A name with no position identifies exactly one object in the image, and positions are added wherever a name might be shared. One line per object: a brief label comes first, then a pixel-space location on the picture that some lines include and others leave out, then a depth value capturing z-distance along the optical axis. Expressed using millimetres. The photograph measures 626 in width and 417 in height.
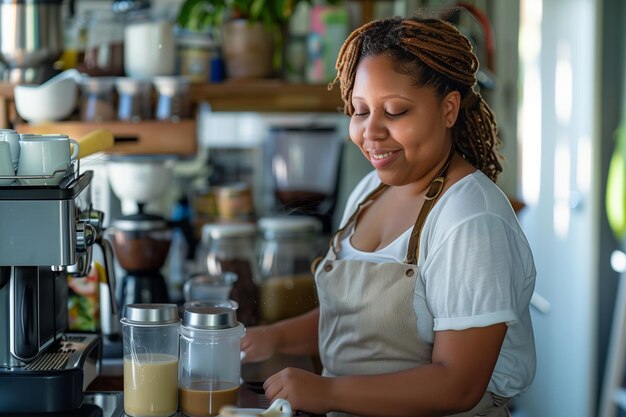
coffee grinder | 2061
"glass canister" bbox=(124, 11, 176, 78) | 2451
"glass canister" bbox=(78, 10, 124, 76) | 2471
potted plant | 2600
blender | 2971
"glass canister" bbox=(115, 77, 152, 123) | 2451
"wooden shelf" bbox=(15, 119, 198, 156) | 2432
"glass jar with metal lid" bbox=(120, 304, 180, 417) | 1161
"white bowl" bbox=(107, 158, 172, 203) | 2248
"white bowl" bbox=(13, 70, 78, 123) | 2252
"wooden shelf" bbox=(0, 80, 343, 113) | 2641
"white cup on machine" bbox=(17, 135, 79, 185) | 1142
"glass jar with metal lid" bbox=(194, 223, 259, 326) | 2320
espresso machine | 1129
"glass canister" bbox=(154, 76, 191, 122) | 2475
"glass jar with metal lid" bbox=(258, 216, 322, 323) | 2336
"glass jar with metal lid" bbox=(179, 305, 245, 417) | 1151
